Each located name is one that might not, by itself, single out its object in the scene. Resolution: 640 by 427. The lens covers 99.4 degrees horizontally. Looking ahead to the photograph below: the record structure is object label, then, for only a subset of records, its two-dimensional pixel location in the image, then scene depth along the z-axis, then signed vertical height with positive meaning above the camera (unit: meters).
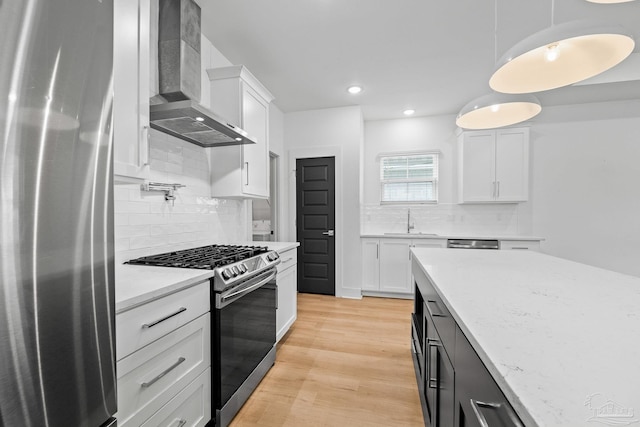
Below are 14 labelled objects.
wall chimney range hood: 1.71 +0.62
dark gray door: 4.21 -0.19
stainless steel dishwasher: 3.71 -0.44
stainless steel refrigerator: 0.60 -0.01
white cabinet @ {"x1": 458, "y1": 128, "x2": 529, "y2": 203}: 3.87 +0.68
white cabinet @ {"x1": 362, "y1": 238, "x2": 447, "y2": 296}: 4.01 -0.80
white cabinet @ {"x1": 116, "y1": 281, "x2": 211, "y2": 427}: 1.03 -0.66
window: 4.50 +0.57
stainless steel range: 1.53 -0.67
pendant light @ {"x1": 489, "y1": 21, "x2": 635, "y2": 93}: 1.00 +0.68
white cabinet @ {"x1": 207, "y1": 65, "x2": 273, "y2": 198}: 2.47 +0.85
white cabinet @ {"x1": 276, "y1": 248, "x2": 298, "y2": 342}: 2.50 -0.79
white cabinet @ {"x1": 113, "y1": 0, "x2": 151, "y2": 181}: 1.30 +0.62
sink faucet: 4.51 -0.22
